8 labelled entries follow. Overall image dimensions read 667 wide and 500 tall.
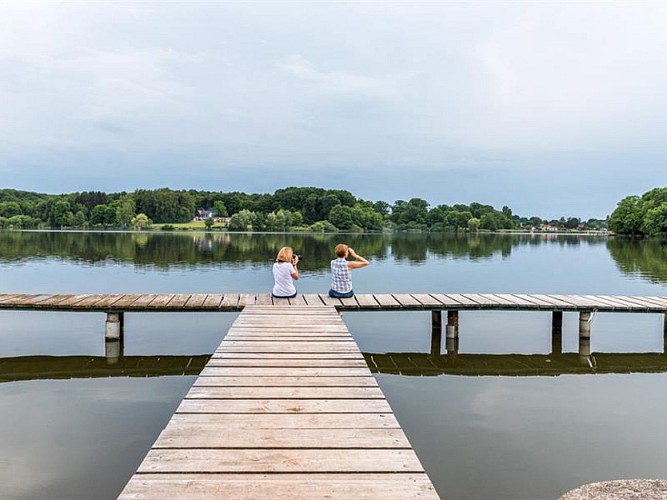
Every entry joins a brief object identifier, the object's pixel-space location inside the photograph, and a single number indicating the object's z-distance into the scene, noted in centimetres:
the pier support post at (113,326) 1117
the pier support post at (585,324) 1185
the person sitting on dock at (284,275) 1155
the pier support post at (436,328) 1225
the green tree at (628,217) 10375
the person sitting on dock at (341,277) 1168
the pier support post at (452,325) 1177
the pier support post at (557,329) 1248
